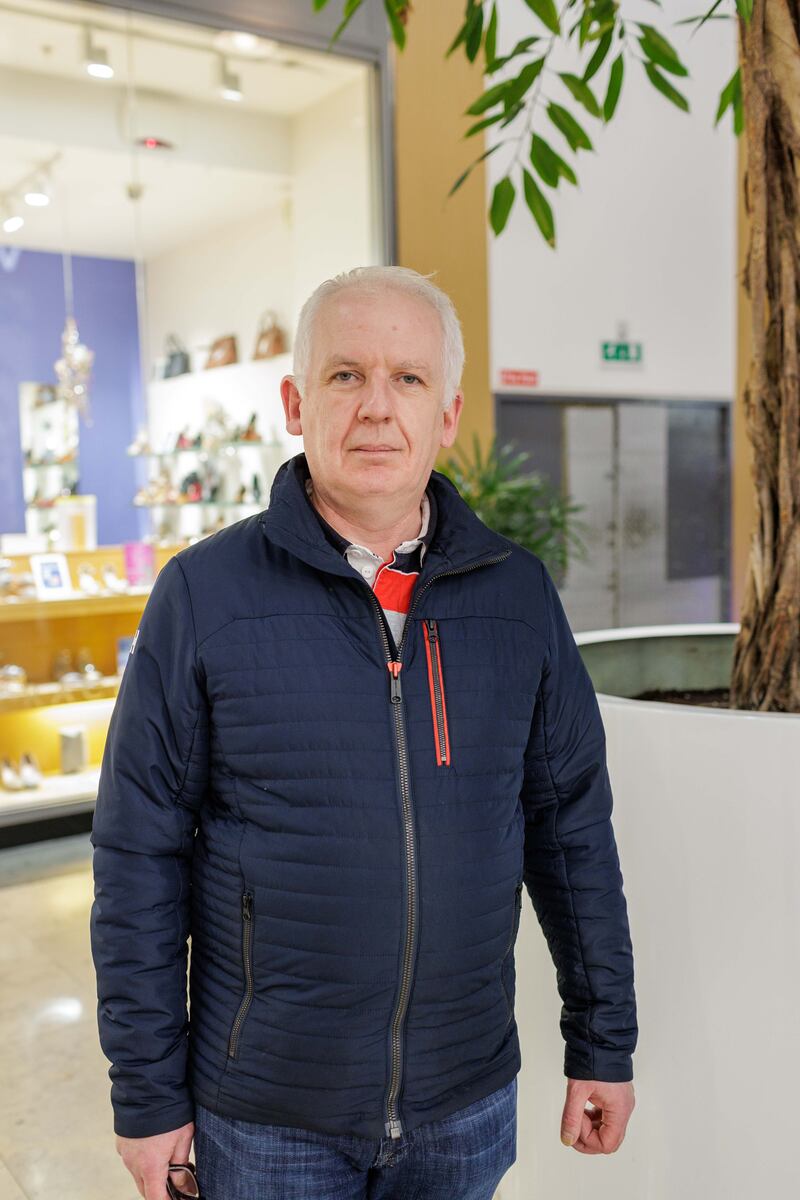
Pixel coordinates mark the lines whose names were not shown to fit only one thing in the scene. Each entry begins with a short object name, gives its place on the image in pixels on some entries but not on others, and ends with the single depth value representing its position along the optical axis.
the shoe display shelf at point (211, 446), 5.55
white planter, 1.57
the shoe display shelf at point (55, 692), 5.07
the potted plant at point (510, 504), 5.33
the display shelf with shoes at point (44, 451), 5.07
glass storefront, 5.04
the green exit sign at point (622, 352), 7.44
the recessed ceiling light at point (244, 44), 5.39
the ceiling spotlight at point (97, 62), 5.11
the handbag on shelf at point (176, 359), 5.51
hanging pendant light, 5.14
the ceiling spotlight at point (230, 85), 5.51
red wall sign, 6.89
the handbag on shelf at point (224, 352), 5.72
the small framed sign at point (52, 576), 5.12
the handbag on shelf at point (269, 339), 5.73
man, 1.23
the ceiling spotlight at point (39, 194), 5.01
